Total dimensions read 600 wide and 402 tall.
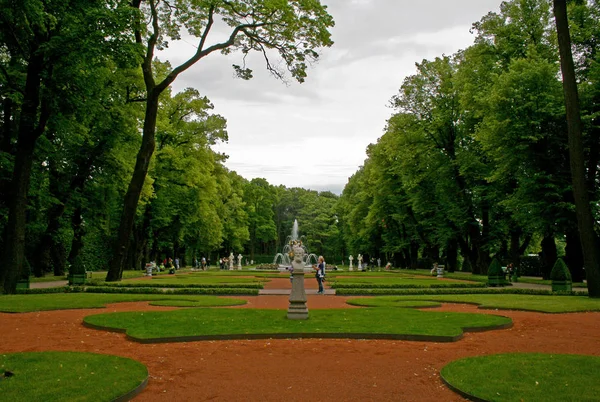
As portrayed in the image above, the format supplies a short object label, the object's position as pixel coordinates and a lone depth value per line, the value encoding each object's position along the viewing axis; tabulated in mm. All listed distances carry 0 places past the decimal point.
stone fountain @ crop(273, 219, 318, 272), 54262
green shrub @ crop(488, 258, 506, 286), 27036
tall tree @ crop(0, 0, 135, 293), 17516
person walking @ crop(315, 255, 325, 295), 24219
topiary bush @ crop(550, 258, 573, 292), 22031
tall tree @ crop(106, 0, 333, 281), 21906
